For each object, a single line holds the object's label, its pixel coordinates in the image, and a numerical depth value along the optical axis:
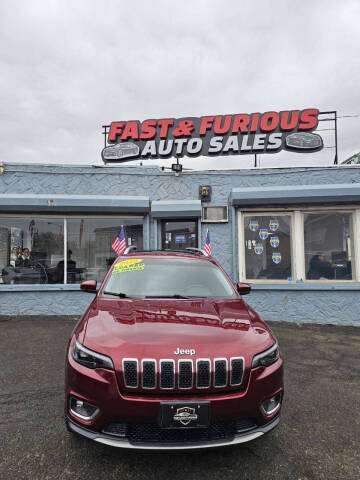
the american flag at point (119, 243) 7.99
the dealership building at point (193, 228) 7.50
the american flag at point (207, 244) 7.65
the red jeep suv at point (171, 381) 1.94
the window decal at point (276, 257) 7.92
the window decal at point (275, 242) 7.96
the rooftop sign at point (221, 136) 8.71
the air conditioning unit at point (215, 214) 7.88
